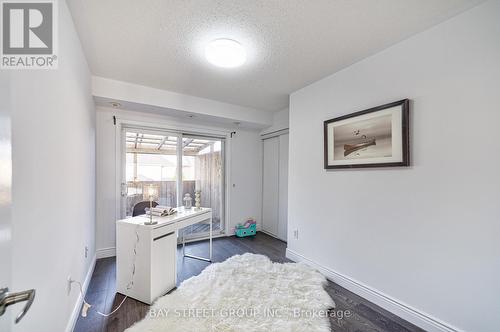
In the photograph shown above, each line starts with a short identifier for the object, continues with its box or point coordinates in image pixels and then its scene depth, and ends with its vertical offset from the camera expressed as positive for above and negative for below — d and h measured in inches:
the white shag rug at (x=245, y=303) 67.7 -50.4
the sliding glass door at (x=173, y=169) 134.3 -0.5
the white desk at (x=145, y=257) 80.0 -35.4
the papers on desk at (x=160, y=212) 96.0 -19.9
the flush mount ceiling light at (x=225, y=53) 75.2 +42.8
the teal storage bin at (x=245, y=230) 163.8 -48.8
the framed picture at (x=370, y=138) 74.6 +12.4
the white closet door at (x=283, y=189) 156.9 -15.6
